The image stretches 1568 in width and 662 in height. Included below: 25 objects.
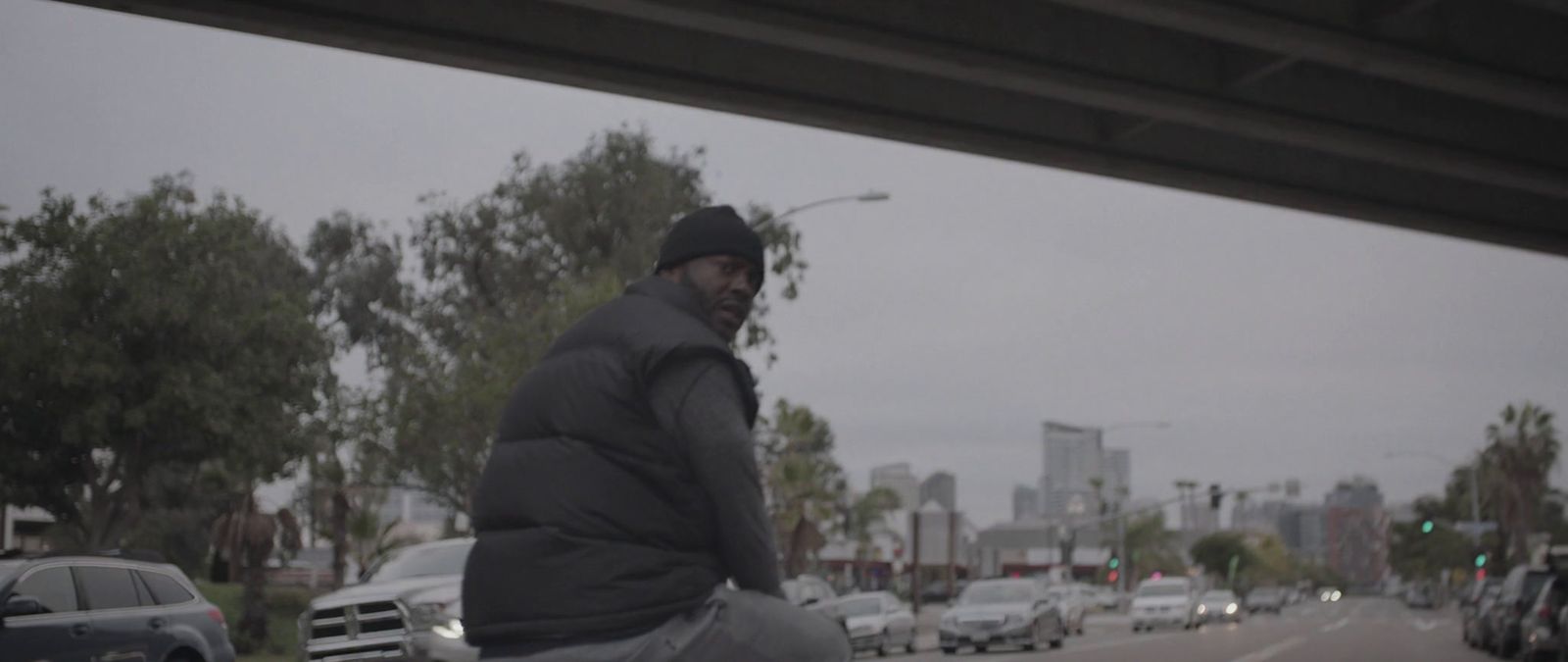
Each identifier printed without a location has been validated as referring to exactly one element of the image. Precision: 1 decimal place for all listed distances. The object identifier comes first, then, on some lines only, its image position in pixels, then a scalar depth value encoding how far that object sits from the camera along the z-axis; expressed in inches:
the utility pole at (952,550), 2908.5
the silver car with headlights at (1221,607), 2527.1
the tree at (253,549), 1341.0
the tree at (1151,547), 5954.7
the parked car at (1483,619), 1423.5
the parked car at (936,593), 4055.1
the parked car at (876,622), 1369.3
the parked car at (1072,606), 1753.2
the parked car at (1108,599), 3712.8
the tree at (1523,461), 3538.4
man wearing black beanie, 114.3
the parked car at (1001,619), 1366.9
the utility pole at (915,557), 2345.0
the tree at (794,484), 2324.1
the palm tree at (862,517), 4259.4
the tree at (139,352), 1401.3
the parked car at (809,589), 1145.5
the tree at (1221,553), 7027.6
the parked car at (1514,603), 1250.0
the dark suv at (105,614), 534.0
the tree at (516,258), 2063.2
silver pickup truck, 598.5
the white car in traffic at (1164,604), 1973.4
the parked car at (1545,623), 1080.8
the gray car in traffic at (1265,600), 3659.0
